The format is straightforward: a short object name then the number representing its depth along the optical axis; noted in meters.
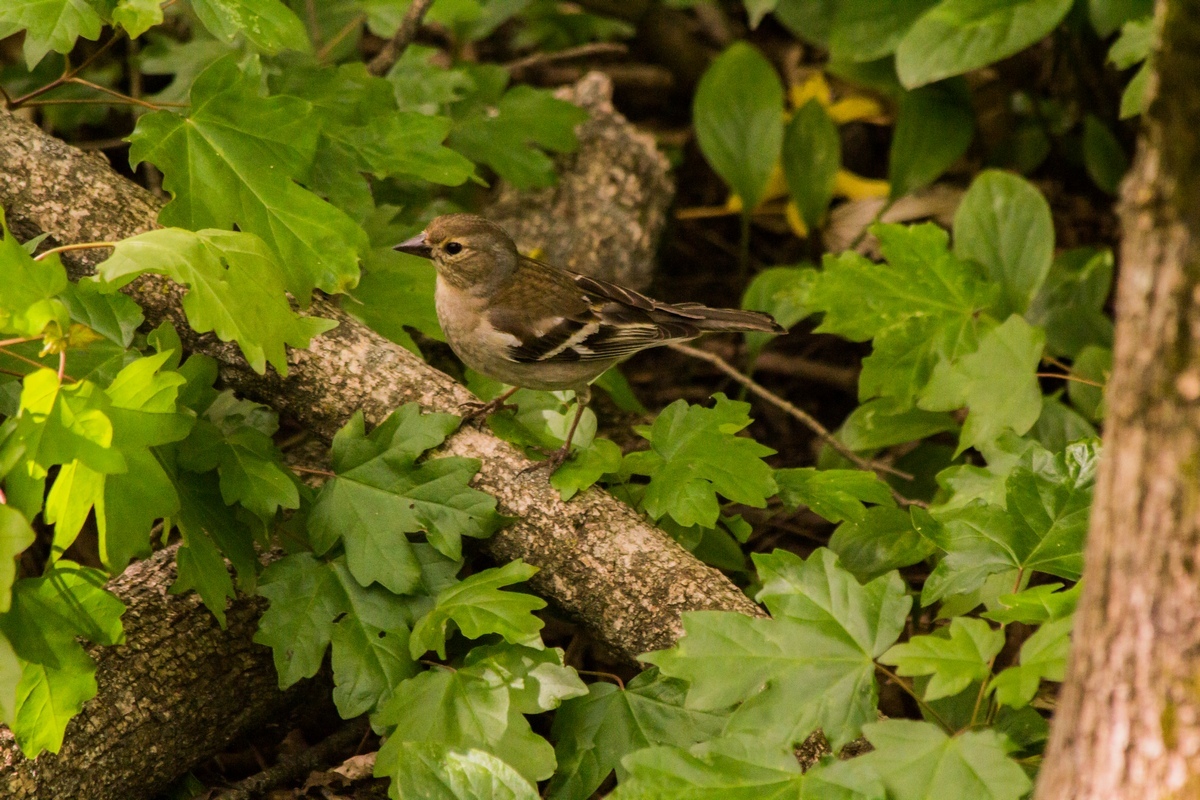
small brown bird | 8.76
